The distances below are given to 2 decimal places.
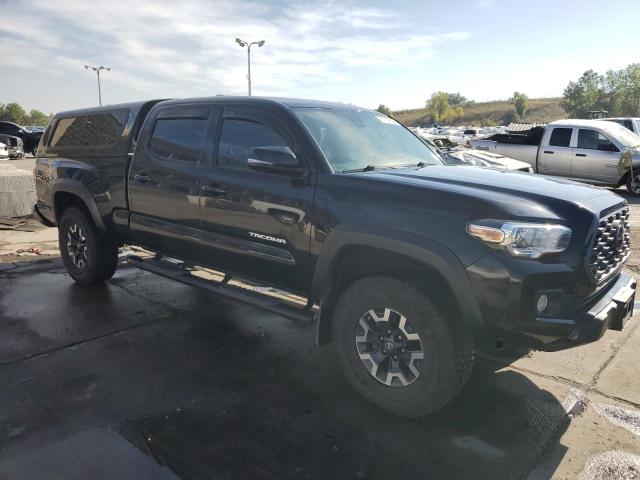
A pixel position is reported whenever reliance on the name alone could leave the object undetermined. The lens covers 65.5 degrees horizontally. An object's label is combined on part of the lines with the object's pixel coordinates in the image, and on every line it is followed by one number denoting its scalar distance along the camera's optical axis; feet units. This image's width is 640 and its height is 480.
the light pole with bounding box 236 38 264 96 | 104.12
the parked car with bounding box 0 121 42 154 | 78.75
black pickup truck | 8.61
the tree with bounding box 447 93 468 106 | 531.00
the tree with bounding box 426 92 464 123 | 361.71
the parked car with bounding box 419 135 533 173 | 33.68
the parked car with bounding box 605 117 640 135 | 51.24
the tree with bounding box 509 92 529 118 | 323.78
